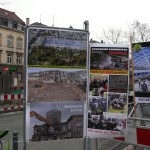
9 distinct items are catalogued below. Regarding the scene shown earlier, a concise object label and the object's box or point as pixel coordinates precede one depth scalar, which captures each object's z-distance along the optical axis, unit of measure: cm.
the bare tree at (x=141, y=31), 3615
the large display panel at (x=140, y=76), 358
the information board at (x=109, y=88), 366
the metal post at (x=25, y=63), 337
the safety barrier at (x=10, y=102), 1207
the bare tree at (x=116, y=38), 3812
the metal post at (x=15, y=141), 415
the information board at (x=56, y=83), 342
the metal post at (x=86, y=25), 368
